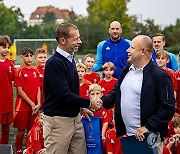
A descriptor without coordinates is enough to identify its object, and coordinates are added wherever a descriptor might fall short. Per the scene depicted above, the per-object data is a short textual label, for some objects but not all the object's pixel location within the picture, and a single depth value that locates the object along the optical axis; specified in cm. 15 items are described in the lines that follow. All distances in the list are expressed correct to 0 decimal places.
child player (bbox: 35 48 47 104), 786
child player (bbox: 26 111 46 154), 657
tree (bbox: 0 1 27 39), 4362
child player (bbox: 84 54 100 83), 852
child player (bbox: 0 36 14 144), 740
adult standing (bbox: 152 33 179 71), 759
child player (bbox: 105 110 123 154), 645
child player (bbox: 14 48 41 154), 757
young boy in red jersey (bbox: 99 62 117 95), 753
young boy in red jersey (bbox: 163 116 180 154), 655
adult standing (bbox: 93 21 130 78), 788
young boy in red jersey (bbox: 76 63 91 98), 752
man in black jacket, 444
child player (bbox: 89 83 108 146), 670
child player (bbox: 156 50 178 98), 682
